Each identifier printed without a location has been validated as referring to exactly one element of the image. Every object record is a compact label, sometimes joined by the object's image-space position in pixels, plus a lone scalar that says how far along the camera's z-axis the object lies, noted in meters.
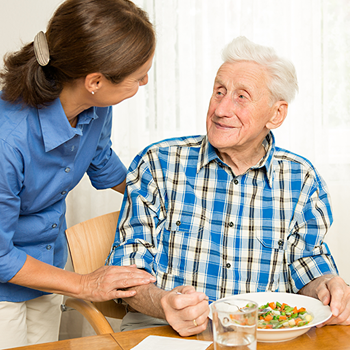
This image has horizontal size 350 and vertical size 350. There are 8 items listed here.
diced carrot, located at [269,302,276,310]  1.15
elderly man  1.54
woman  1.23
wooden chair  1.66
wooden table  0.99
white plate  0.97
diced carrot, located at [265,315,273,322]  1.06
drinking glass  0.82
